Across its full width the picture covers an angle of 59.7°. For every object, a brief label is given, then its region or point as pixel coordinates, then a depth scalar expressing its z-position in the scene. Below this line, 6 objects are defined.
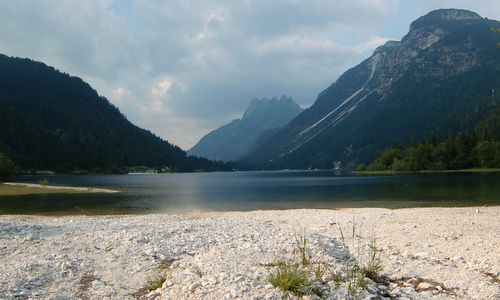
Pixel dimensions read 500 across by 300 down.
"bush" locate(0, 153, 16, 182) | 121.12
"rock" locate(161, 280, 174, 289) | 12.87
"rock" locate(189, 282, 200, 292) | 12.15
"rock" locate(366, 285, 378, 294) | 12.30
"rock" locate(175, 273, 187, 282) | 13.10
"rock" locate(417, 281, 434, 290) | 13.26
